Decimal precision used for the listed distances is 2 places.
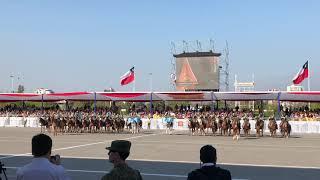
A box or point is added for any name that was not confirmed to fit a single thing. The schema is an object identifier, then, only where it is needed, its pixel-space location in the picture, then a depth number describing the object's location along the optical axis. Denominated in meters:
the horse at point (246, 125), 34.91
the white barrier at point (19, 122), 52.15
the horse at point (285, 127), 34.78
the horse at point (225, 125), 35.78
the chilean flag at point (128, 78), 51.59
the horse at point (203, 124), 37.06
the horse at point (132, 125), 40.03
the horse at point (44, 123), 38.50
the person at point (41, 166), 5.04
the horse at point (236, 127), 32.19
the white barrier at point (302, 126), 41.76
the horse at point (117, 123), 39.81
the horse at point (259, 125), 35.22
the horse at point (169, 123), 39.40
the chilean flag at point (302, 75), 44.97
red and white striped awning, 44.22
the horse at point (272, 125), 35.47
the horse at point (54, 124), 37.19
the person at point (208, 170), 5.18
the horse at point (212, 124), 36.74
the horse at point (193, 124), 37.34
